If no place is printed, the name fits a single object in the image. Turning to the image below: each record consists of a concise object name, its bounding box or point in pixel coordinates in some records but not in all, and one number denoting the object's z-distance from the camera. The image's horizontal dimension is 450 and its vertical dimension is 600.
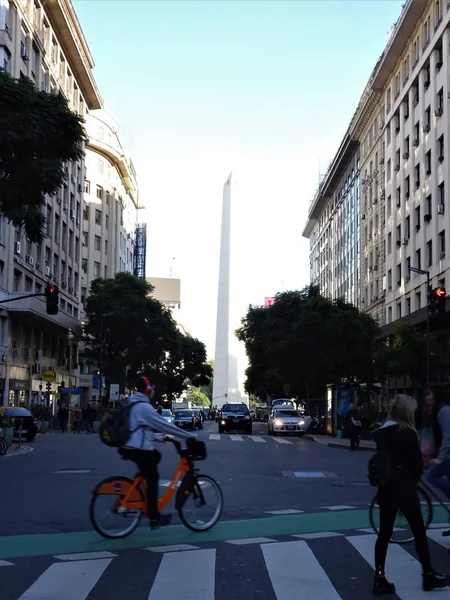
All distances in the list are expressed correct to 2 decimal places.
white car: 42.66
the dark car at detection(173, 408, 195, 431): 49.01
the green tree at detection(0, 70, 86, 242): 19.50
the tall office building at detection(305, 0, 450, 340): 43.22
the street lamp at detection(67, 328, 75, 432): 52.36
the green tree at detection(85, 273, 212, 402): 61.06
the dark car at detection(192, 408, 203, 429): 51.22
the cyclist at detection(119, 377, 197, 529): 8.86
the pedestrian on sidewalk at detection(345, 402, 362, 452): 28.78
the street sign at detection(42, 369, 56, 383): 39.19
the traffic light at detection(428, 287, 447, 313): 22.42
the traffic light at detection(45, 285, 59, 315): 24.66
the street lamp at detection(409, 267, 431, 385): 29.80
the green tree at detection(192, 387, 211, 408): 180.15
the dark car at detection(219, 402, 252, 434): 46.84
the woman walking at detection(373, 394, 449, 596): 6.43
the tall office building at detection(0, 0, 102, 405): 44.72
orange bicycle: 8.89
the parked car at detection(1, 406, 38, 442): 30.55
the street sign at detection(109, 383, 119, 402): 52.25
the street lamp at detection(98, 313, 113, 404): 55.34
